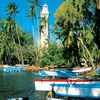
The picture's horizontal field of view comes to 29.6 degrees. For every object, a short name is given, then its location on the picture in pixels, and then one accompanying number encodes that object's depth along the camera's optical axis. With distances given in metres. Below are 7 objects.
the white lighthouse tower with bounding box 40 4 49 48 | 98.14
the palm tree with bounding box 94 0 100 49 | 31.71
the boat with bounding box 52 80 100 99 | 17.74
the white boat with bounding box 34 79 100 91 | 21.90
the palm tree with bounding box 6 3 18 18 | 64.61
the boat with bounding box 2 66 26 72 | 56.97
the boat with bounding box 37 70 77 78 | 28.08
